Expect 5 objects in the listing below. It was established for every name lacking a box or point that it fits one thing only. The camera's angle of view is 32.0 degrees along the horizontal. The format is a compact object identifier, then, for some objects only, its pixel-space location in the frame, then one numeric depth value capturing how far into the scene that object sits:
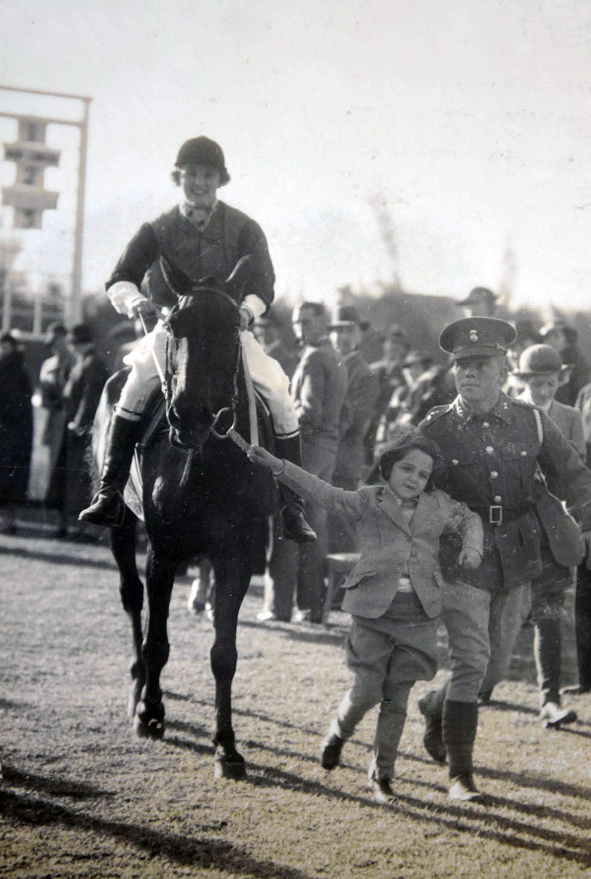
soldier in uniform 4.57
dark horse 4.34
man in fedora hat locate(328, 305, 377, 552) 6.14
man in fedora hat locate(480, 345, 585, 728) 4.84
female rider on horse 4.88
